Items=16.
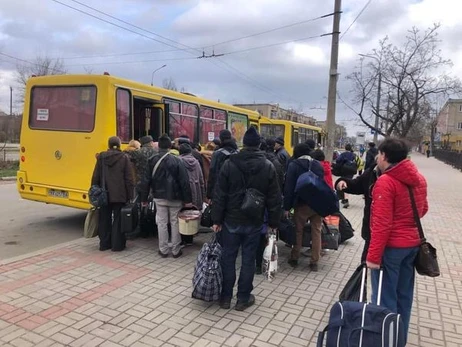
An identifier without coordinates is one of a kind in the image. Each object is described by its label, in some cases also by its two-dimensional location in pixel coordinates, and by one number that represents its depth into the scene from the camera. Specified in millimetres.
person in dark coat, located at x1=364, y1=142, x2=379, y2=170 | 11209
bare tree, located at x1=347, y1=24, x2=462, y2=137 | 20906
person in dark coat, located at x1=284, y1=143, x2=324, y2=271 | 5520
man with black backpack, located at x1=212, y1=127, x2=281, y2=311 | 4254
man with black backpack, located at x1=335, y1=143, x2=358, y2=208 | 8094
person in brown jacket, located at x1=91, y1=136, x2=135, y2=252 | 6125
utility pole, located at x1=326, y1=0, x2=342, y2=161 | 12055
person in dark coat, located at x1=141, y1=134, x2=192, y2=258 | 5910
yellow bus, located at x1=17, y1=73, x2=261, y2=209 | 7387
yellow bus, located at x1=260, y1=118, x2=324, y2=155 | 22053
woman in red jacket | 3217
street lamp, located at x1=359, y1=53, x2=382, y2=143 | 21272
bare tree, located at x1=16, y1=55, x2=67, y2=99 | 35562
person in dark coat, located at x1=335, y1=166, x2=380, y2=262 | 3873
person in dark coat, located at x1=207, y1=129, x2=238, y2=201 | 5648
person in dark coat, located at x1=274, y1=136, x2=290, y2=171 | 7643
